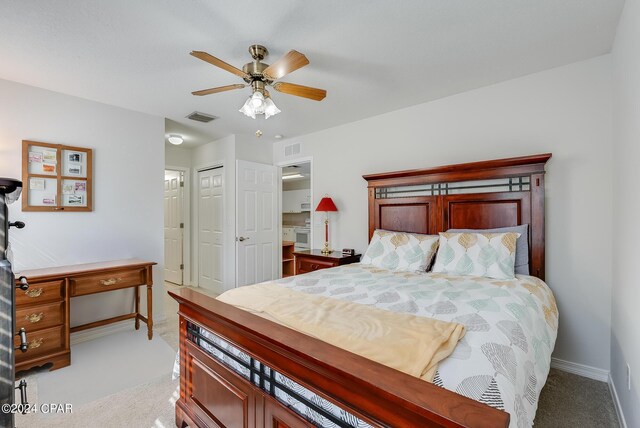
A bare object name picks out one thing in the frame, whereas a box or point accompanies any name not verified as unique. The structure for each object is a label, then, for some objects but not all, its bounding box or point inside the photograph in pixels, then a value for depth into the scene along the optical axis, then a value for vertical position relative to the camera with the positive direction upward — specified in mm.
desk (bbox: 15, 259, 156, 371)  2365 -746
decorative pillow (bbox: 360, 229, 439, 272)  2640 -371
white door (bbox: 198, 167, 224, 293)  4672 -269
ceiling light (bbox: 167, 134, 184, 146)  4273 +1098
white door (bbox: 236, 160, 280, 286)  4406 -170
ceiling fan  2018 +952
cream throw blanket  1034 -508
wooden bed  775 -481
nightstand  3465 -585
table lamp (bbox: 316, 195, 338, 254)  3824 +73
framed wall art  2756 +360
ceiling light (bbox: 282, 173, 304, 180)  6868 +886
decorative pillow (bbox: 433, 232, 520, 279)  2277 -350
